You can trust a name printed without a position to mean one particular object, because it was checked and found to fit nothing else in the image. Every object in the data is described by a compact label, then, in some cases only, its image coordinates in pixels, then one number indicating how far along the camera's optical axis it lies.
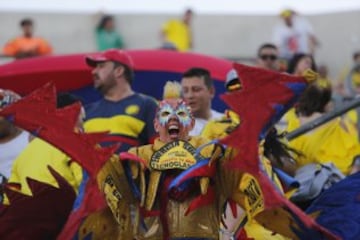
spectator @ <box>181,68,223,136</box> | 11.04
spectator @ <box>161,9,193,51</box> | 19.71
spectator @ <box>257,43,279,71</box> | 13.53
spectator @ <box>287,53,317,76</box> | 12.49
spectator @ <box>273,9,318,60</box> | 17.69
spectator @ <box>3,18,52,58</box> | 17.06
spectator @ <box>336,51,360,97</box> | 15.00
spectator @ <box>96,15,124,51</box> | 19.08
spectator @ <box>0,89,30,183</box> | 10.97
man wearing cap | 10.86
